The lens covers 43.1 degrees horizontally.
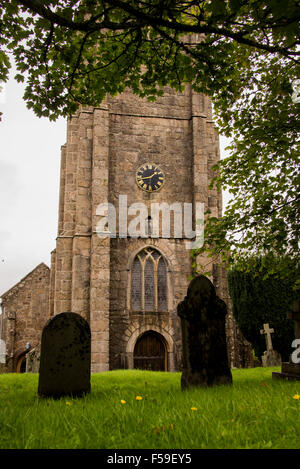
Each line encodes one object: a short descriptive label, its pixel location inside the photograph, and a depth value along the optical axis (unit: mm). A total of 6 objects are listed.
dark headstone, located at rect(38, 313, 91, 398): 5316
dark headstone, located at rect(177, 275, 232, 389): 5812
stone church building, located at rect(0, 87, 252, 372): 16484
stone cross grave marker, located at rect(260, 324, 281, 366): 14945
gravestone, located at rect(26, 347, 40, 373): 14705
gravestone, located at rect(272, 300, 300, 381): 6745
